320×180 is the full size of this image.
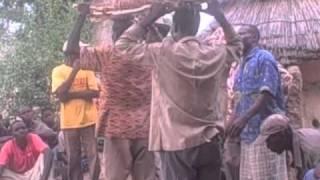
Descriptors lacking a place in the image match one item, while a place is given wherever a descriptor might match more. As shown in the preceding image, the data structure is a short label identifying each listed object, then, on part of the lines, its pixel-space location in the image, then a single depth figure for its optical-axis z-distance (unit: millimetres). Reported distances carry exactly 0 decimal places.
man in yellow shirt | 6379
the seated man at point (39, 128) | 8028
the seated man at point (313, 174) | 4105
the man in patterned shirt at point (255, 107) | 4858
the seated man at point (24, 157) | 6604
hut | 7875
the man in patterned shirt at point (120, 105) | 4769
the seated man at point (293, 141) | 4350
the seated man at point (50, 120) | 9051
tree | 10720
